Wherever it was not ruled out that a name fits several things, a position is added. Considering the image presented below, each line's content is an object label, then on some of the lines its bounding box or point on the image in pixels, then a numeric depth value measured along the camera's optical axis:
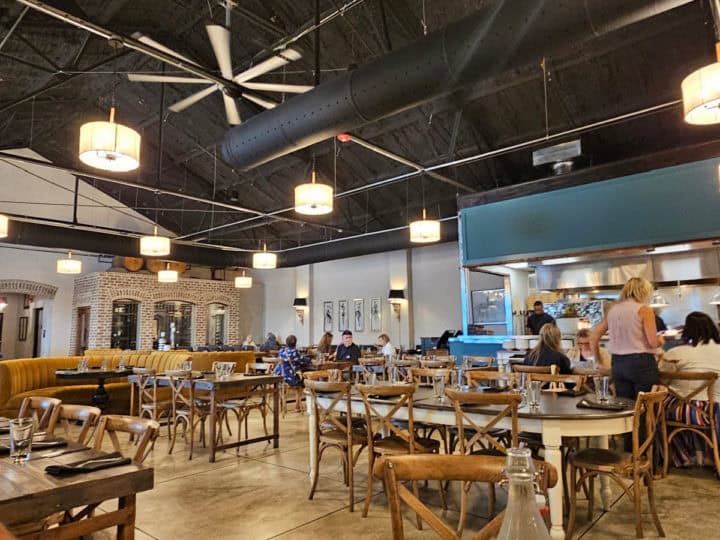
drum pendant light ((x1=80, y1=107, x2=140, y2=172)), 4.34
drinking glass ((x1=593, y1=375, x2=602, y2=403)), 3.27
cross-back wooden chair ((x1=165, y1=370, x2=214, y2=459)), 5.39
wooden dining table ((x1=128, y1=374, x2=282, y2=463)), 5.01
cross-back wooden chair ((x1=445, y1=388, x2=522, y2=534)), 2.85
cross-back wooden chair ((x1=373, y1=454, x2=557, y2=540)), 1.21
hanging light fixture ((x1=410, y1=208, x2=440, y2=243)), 7.30
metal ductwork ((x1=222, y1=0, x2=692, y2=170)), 3.41
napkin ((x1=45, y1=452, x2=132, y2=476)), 1.72
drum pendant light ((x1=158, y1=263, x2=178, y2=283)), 12.03
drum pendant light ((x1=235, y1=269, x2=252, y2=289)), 13.63
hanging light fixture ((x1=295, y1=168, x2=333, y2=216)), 5.14
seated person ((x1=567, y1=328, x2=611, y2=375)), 4.97
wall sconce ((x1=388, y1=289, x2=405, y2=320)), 13.82
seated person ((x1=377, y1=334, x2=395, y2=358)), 8.86
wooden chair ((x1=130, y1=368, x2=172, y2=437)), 5.91
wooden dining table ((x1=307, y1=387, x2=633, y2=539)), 2.82
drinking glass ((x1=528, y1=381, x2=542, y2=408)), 3.18
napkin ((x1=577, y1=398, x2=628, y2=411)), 2.96
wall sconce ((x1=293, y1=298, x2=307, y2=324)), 16.48
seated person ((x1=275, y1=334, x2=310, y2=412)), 7.94
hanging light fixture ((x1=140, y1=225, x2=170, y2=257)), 8.05
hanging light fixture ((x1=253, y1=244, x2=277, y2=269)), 9.76
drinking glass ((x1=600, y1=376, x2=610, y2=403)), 3.25
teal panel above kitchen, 6.55
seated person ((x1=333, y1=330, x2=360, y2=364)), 8.66
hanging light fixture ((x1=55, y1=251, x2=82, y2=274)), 10.74
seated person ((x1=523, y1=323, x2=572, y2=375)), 4.79
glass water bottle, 0.74
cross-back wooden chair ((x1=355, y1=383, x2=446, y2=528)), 3.37
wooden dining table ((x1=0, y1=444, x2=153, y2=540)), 1.52
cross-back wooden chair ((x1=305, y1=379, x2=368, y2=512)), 3.68
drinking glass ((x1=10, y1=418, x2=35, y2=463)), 1.96
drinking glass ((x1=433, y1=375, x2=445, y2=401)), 3.75
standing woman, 3.94
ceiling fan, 4.81
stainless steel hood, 7.93
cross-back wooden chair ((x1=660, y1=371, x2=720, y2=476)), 4.00
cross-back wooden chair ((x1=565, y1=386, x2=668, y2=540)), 2.89
